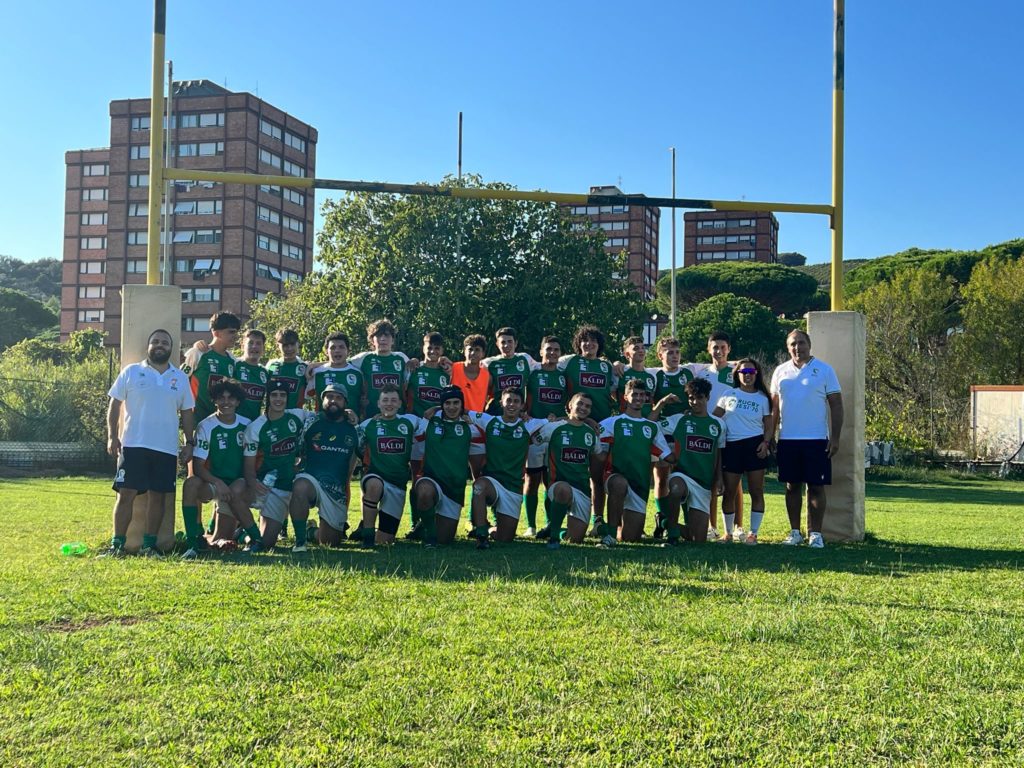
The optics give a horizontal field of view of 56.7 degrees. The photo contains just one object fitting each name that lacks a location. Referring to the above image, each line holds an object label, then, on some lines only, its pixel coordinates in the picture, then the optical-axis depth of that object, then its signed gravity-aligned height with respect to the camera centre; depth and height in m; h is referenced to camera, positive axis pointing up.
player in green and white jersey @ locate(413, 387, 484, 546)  7.58 -0.53
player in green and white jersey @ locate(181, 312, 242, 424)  7.87 +0.31
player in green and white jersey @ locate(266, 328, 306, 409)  7.93 +0.30
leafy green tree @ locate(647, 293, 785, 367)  48.06 +4.27
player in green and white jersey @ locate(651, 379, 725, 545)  8.02 -0.45
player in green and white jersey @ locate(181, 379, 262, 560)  7.36 -0.49
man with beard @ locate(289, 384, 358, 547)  7.32 -0.50
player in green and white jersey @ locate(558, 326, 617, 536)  8.45 +0.30
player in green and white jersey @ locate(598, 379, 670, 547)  7.92 -0.40
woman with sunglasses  8.14 -0.17
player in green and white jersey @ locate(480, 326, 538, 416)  8.45 +0.35
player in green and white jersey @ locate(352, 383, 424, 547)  7.63 -0.46
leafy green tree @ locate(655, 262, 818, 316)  70.19 +9.39
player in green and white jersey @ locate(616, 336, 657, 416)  8.52 +0.37
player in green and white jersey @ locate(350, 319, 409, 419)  8.23 +0.33
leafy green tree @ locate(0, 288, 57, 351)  74.69 +6.73
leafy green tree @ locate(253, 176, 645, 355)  21.69 +3.17
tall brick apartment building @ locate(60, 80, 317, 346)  70.12 +14.65
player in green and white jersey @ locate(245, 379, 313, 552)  7.43 -0.43
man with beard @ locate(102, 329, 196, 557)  7.00 -0.26
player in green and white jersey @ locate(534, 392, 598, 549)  7.69 -0.46
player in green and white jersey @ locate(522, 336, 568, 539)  8.45 +0.11
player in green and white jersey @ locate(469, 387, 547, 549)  7.70 -0.46
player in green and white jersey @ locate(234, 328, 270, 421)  7.95 +0.23
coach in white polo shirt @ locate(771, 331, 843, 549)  7.97 -0.11
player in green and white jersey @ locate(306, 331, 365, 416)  8.04 +0.25
